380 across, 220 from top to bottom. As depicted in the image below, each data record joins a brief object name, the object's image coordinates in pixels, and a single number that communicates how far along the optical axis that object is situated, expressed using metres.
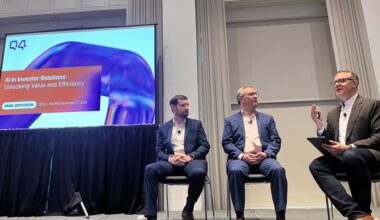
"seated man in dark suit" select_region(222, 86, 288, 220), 2.25
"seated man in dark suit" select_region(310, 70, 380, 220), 1.93
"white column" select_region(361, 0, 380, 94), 3.75
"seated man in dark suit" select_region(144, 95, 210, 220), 2.45
